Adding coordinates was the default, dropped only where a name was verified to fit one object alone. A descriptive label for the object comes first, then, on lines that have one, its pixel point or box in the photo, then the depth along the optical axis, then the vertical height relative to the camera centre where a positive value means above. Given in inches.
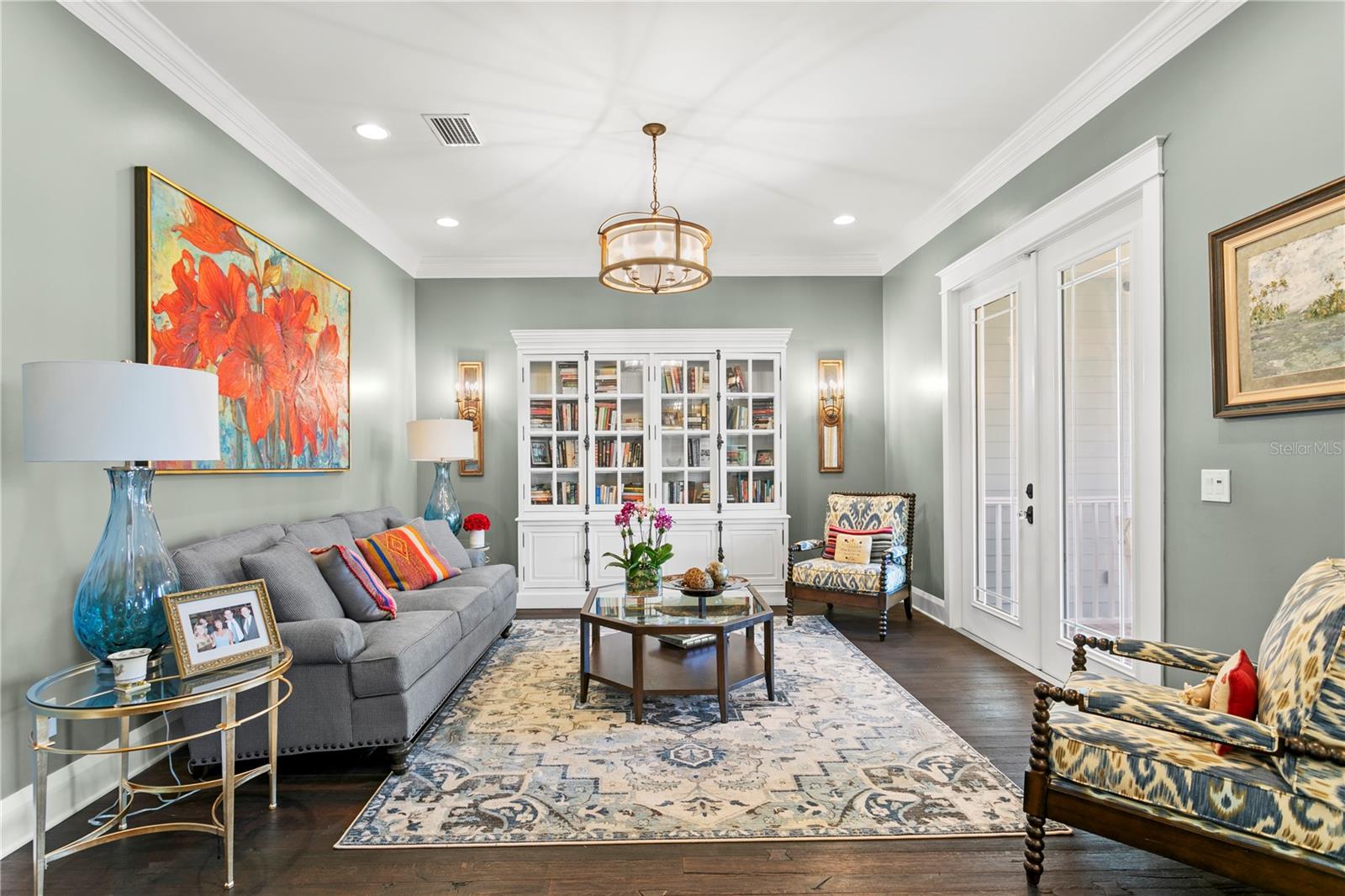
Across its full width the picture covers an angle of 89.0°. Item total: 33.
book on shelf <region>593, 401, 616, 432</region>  220.1 +13.4
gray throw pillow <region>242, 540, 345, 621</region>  106.9 -20.0
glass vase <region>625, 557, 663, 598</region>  144.9 -25.8
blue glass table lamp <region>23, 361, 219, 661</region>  72.6 +1.8
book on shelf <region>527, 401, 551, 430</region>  220.1 +13.5
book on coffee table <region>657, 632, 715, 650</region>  146.1 -39.8
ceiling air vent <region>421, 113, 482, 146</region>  131.8 +65.3
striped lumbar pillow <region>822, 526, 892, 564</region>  192.7 -24.5
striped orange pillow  145.8 -22.2
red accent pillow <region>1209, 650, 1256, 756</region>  71.2 -25.2
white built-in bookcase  216.2 +3.0
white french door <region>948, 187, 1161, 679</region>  119.9 +2.3
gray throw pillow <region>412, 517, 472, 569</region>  171.6 -21.1
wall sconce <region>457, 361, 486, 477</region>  224.7 +20.0
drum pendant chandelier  128.0 +40.5
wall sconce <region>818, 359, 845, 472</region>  227.1 +17.2
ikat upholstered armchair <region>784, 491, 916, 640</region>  178.7 -30.3
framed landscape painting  81.4 +18.7
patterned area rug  86.6 -46.6
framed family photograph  79.9 -20.6
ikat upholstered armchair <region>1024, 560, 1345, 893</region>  61.9 -30.7
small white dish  75.0 -22.9
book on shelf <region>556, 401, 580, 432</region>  219.6 +13.7
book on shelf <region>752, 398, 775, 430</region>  221.5 +14.2
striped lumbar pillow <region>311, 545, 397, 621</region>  120.4 -22.7
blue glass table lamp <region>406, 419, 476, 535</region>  192.1 +2.5
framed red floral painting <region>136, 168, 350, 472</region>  106.7 +24.7
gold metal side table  70.8 -25.8
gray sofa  98.6 -30.8
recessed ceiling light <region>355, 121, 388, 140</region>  135.5 +65.8
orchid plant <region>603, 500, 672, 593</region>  145.2 -23.0
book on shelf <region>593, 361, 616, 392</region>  220.2 +25.9
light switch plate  96.0 -4.6
